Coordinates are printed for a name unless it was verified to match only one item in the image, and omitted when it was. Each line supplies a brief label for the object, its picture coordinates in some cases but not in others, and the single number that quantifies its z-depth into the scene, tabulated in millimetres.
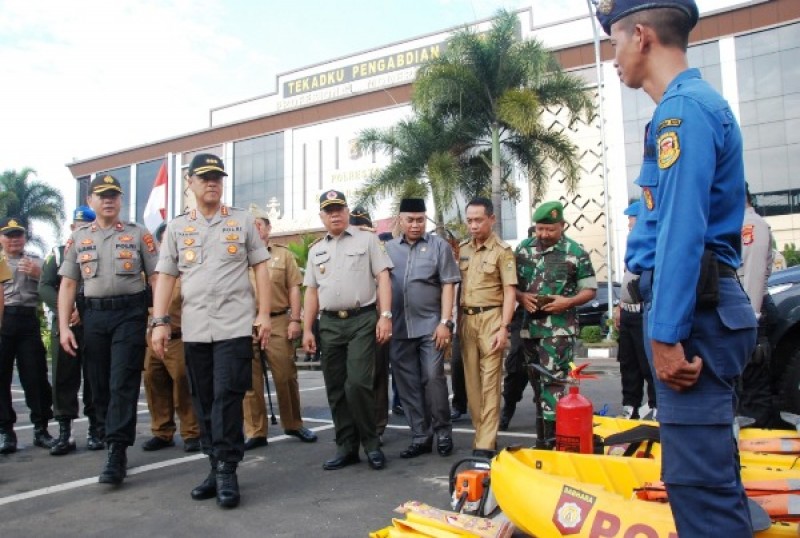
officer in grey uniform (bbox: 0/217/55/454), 6008
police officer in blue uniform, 1856
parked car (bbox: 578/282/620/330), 20703
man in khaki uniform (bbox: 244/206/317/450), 5758
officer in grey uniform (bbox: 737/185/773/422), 4605
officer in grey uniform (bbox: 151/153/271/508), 4141
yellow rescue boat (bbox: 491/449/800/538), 2553
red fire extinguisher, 3672
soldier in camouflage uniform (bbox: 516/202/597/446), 4875
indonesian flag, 18781
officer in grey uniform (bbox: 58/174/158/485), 4602
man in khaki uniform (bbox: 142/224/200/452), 5757
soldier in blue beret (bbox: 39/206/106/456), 5742
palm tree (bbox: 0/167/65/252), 37188
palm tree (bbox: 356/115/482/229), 21719
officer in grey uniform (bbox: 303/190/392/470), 4801
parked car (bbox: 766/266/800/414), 5133
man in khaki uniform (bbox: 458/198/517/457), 4945
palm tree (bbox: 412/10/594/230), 21625
